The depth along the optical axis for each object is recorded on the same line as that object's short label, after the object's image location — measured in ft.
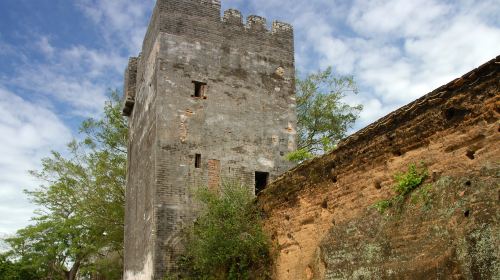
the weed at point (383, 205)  24.52
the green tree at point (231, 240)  35.73
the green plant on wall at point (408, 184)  22.86
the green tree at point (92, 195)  71.46
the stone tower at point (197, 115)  43.68
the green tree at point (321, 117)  77.30
